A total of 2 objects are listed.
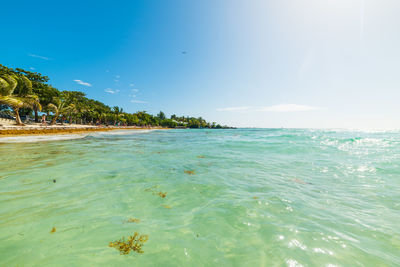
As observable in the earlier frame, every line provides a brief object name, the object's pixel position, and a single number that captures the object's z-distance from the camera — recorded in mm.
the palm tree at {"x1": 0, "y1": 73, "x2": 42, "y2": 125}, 25625
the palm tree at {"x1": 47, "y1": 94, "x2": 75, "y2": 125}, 43969
